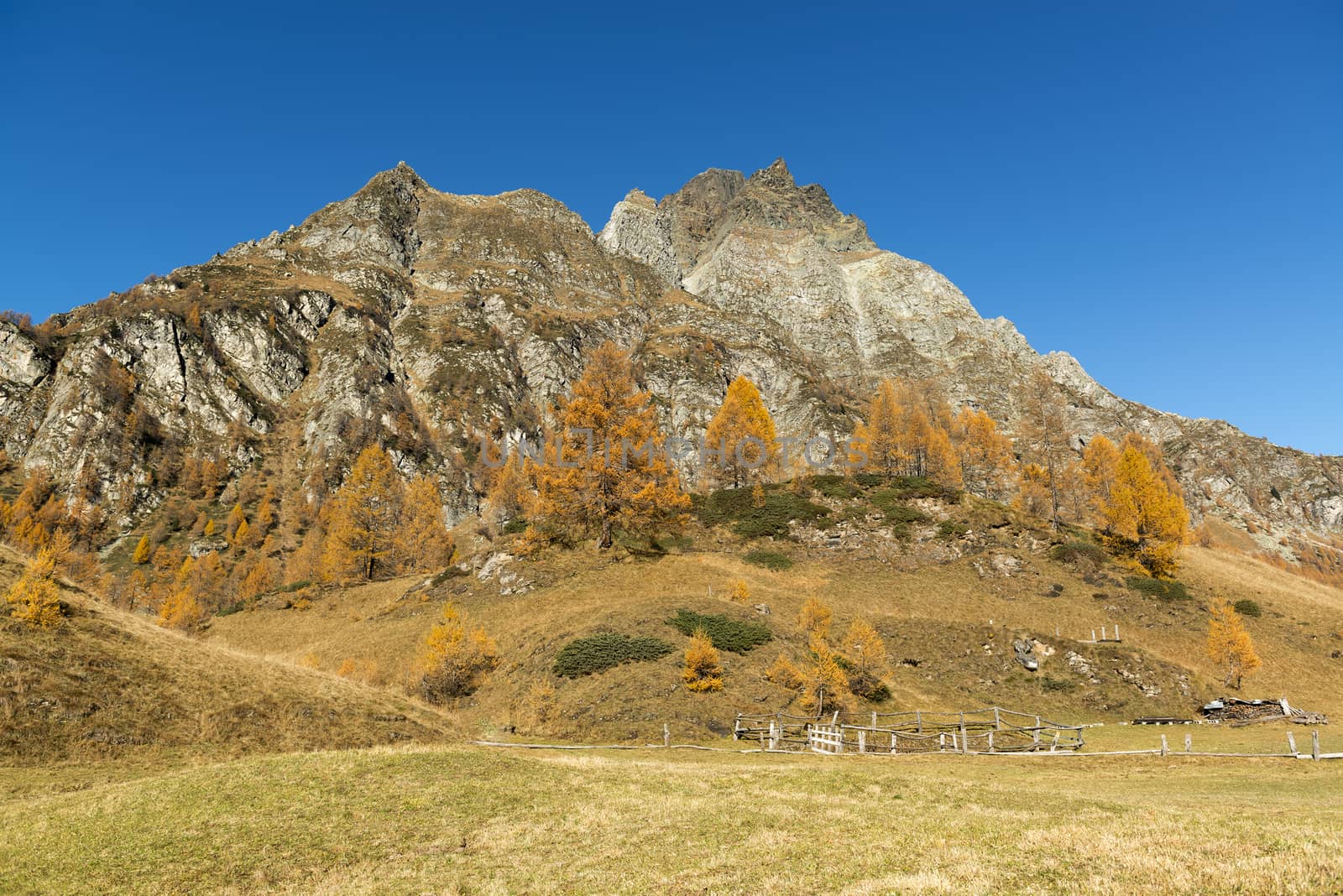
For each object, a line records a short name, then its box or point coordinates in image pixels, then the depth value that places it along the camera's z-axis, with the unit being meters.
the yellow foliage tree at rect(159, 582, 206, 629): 60.34
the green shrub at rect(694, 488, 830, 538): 63.97
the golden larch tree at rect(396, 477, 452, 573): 72.31
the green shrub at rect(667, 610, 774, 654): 36.72
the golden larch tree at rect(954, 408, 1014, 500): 85.81
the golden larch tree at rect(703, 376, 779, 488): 77.81
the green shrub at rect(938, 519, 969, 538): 60.09
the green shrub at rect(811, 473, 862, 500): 68.50
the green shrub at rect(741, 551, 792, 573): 57.12
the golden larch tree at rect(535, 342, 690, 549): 48.84
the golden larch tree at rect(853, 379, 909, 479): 90.50
